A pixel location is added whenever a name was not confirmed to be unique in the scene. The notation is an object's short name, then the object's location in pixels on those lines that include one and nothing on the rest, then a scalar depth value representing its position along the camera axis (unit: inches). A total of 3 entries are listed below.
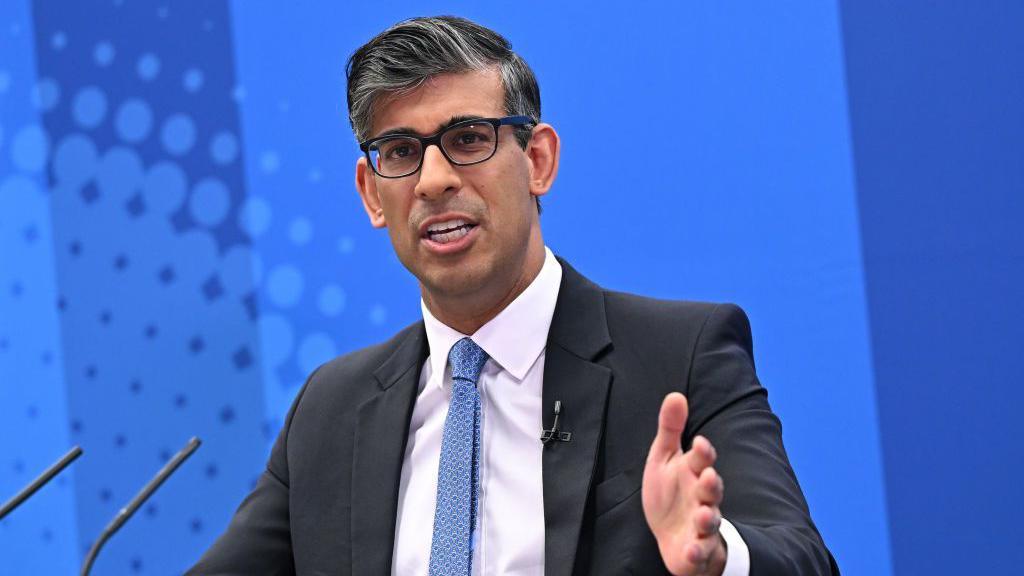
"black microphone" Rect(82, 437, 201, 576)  167.8
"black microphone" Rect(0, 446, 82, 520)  172.4
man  138.8
